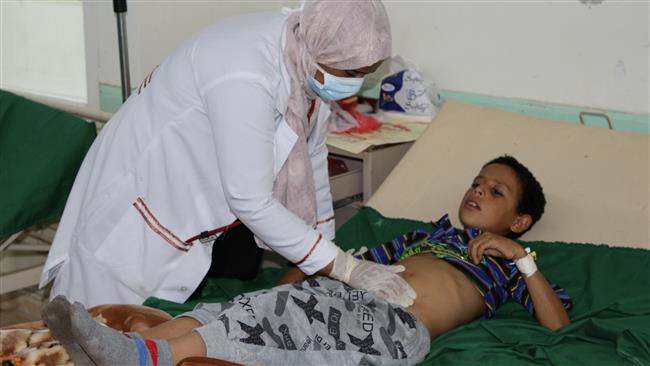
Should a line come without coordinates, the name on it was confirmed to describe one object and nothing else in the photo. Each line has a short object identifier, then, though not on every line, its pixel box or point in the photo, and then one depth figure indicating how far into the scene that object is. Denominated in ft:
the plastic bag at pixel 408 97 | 10.50
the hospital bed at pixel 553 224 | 6.54
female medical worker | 6.02
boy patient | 5.16
